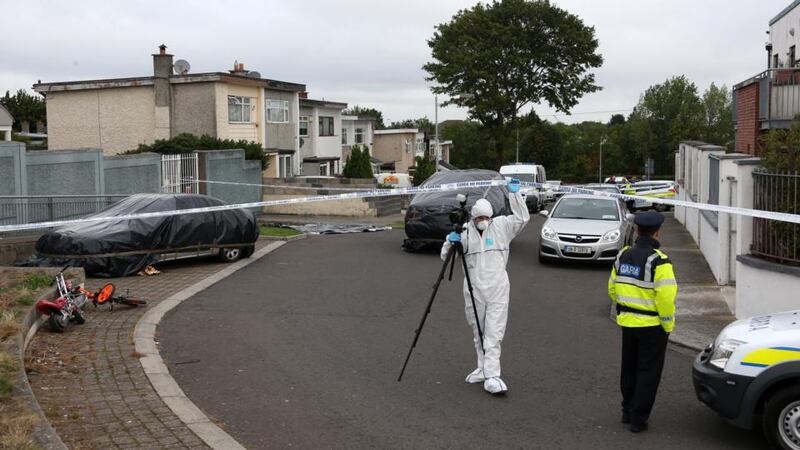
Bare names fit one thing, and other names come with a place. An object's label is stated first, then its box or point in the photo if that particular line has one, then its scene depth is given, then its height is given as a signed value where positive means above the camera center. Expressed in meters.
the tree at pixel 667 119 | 80.31 +4.99
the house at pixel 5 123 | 43.41 +2.56
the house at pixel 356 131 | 63.19 +3.08
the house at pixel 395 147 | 73.62 +2.07
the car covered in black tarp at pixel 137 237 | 14.32 -1.16
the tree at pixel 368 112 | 119.64 +8.70
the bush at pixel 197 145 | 29.67 +0.96
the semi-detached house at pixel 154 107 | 36.56 +2.80
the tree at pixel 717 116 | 82.75 +5.34
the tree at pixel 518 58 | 54.25 +7.20
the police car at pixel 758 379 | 6.19 -1.56
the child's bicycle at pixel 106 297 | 11.26 -1.65
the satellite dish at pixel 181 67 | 37.53 +4.60
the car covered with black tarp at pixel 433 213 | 18.75 -0.93
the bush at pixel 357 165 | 44.97 +0.32
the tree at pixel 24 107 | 78.12 +5.97
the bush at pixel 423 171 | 44.69 -0.01
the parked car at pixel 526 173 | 36.50 -0.10
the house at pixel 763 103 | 17.80 +1.47
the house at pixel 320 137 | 52.56 +2.19
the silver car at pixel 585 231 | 16.86 -1.21
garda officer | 6.81 -1.15
